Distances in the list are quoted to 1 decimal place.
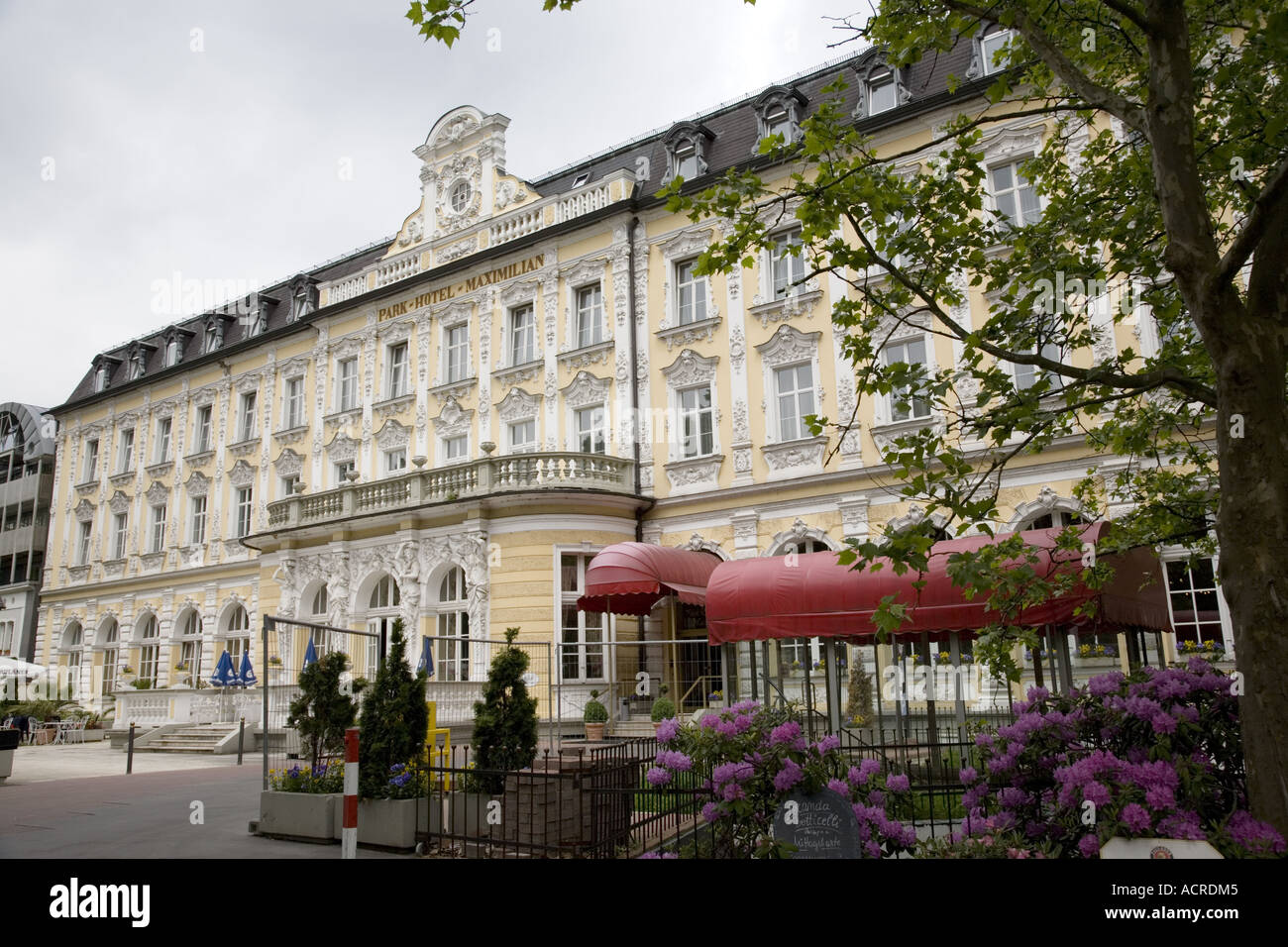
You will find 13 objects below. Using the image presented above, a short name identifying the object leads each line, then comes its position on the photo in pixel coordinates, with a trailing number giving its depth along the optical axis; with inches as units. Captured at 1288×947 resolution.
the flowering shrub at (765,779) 254.1
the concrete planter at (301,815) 412.2
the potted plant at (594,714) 753.0
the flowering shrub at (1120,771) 207.8
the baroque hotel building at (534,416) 861.2
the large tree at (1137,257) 236.8
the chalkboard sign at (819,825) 246.7
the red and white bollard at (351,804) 279.6
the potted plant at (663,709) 703.7
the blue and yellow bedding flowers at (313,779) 426.9
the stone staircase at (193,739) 984.3
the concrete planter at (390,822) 392.2
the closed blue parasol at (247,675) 1003.9
